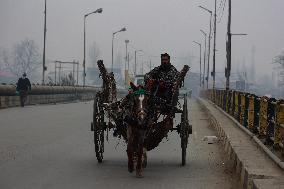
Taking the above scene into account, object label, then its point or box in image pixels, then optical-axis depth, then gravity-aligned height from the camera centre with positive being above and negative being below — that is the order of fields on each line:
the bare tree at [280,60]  124.25 +5.73
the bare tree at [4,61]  169.70 +6.65
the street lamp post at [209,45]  81.28 +5.57
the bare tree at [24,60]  157.90 +6.59
